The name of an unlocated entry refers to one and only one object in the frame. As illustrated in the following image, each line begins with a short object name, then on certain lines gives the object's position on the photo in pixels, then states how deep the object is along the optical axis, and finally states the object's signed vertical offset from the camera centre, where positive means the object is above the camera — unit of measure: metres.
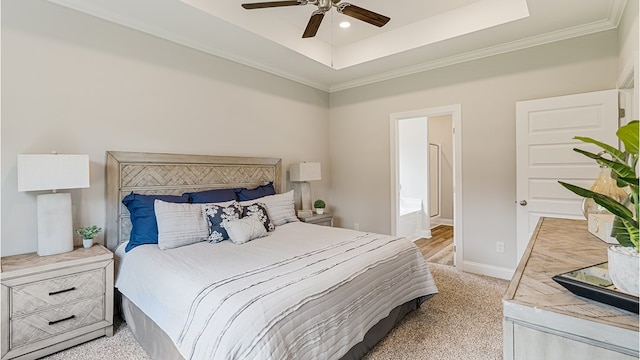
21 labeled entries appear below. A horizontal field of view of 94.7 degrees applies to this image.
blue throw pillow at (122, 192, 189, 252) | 2.51 -0.34
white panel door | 2.87 +0.30
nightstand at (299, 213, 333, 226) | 4.01 -0.57
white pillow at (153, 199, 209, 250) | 2.42 -0.39
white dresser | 0.71 -0.38
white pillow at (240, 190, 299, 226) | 3.34 -0.33
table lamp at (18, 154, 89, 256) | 2.08 -0.04
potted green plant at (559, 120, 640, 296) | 0.70 -0.13
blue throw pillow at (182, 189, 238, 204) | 3.04 -0.18
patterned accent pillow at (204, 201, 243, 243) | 2.62 -0.35
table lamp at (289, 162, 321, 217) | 4.20 +0.03
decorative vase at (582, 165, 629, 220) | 1.51 -0.06
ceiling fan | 2.24 +1.33
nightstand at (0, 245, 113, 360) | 1.91 -0.84
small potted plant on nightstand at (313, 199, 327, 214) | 4.31 -0.40
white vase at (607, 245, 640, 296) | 0.75 -0.24
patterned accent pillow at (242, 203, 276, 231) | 2.95 -0.35
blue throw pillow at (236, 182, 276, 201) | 3.47 -0.16
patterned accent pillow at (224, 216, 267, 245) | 2.60 -0.46
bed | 1.45 -0.61
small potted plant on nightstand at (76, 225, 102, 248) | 2.41 -0.45
